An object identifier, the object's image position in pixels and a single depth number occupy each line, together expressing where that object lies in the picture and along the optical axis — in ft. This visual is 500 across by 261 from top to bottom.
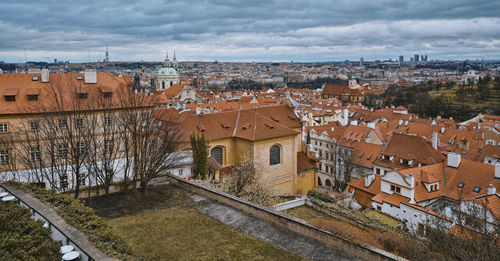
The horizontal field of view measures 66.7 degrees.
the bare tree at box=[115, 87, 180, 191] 86.84
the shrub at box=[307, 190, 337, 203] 113.09
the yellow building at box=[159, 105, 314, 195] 127.54
